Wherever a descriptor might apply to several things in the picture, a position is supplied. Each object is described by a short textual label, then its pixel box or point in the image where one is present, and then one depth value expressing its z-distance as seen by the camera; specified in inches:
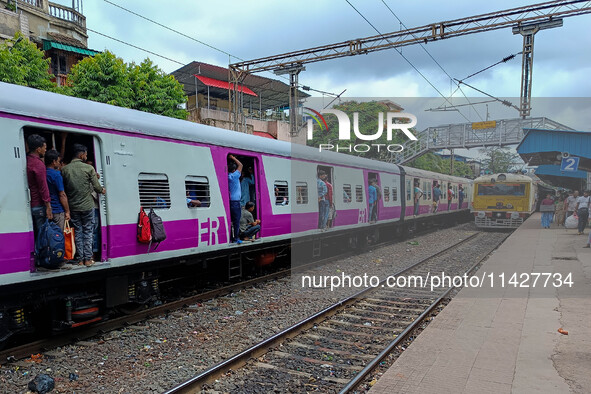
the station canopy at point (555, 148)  762.2
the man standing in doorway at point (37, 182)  190.7
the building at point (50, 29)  776.3
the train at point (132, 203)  188.2
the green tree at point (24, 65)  592.4
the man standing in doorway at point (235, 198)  317.7
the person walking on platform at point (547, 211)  806.5
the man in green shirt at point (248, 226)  338.6
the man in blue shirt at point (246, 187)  361.7
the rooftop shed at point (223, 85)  1098.1
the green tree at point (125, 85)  713.0
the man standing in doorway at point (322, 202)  451.8
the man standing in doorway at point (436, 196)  863.4
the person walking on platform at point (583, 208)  676.7
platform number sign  739.6
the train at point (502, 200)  845.8
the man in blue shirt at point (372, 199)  560.7
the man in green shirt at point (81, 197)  208.2
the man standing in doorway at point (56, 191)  201.8
